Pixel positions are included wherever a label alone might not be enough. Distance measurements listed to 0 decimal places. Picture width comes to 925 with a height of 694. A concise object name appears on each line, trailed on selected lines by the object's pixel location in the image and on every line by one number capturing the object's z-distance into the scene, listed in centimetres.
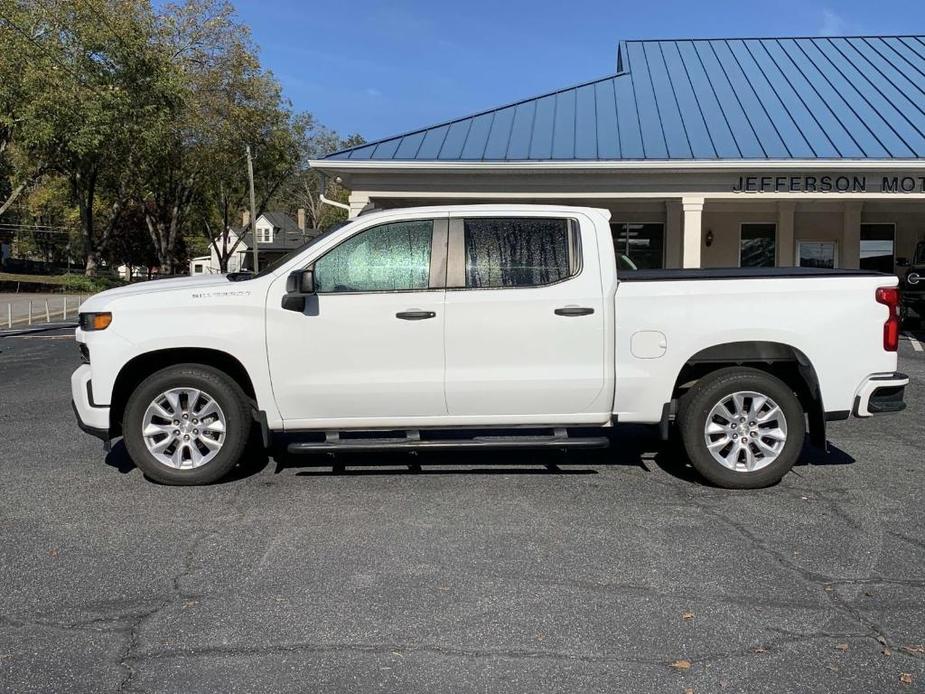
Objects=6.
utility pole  3856
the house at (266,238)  7188
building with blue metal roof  1541
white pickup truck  558
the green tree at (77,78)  2738
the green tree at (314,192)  6579
